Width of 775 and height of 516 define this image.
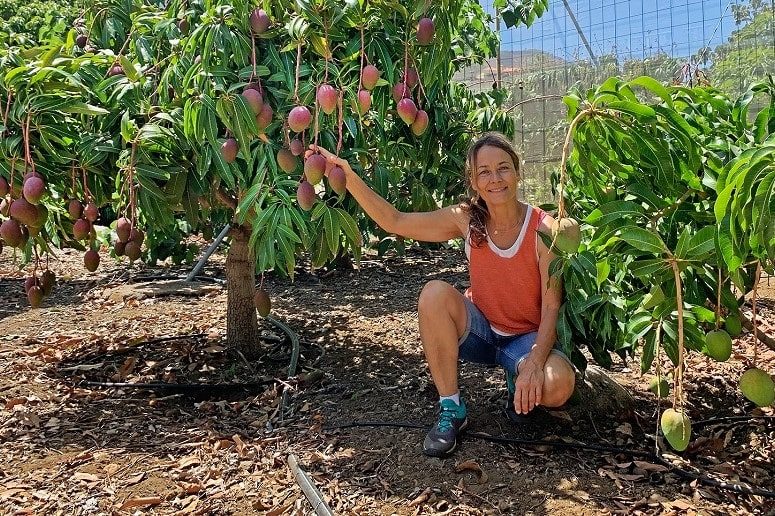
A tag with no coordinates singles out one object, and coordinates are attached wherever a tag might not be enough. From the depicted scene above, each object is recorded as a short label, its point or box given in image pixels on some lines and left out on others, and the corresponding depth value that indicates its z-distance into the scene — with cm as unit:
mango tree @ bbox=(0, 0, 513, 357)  211
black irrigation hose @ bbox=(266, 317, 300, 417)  281
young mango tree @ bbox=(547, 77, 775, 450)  172
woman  227
